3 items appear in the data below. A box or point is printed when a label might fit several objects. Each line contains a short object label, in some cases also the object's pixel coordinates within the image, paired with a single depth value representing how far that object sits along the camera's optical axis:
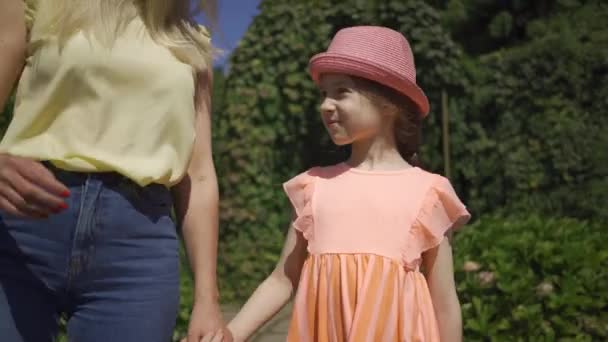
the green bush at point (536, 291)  3.22
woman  1.34
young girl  1.67
